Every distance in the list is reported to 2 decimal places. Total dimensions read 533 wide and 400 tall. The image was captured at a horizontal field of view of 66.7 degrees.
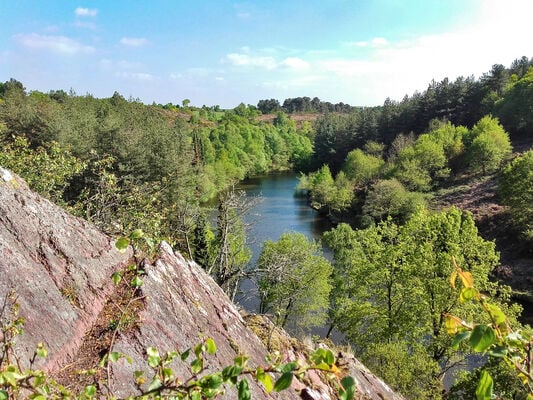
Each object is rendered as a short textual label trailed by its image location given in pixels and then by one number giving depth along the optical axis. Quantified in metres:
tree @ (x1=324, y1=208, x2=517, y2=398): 18.89
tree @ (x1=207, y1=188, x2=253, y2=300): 13.30
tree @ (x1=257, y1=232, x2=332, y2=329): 27.36
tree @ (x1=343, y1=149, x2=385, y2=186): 64.61
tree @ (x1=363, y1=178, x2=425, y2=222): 47.62
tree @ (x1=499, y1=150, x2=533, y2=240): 34.50
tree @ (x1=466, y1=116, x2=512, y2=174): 53.97
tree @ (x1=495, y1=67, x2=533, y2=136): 62.66
